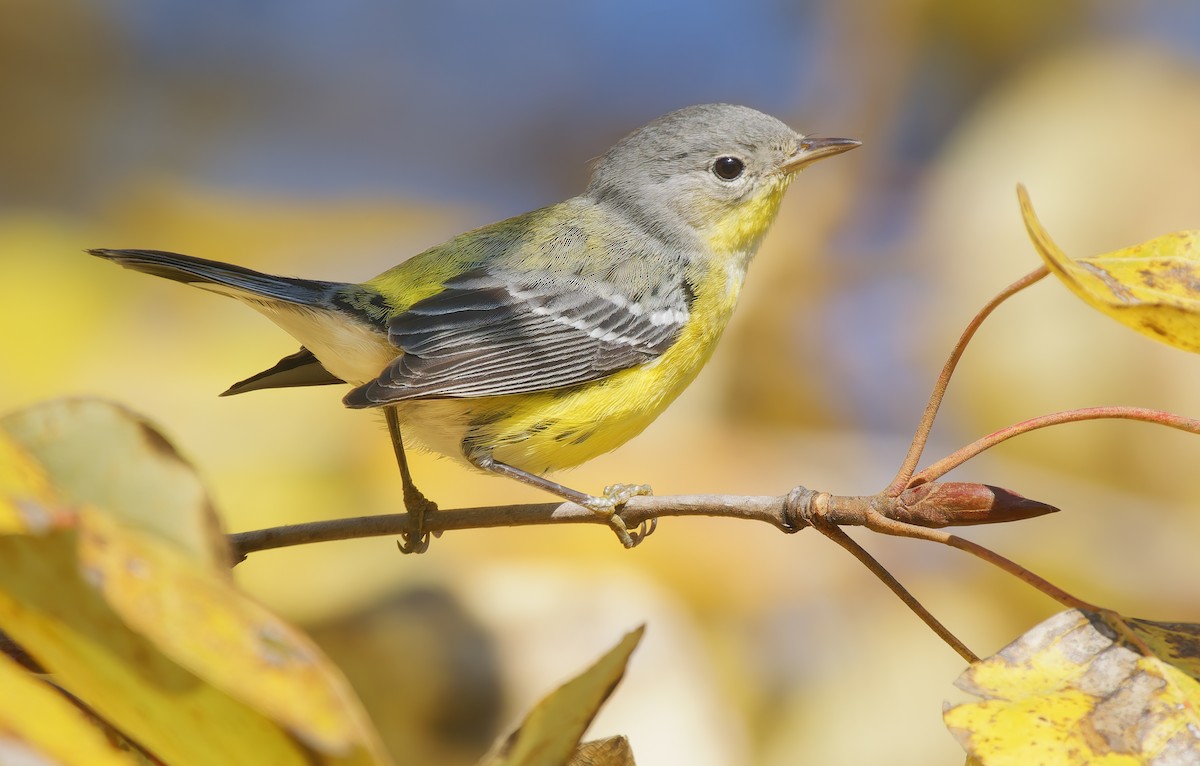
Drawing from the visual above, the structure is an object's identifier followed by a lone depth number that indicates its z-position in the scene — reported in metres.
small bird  1.67
